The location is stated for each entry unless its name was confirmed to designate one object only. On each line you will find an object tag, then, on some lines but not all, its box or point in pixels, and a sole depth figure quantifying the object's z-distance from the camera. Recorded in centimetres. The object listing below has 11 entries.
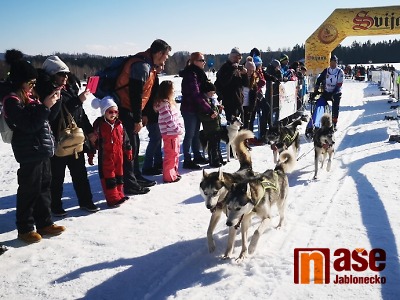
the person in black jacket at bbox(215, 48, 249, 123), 655
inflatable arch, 1597
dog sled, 857
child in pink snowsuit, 509
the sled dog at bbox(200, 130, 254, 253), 307
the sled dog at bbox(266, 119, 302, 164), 621
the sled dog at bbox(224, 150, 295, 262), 281
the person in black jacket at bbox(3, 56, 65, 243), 304
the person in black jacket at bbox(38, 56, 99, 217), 353
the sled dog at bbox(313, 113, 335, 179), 569
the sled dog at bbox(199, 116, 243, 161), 648
